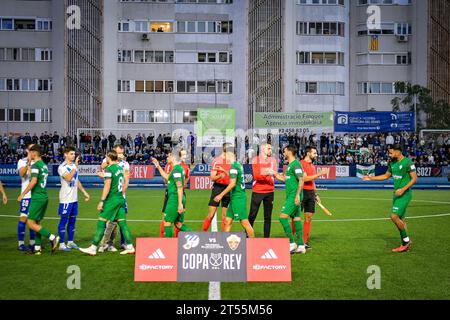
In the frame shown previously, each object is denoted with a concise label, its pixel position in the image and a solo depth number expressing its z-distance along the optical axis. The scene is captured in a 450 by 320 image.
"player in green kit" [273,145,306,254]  13.17
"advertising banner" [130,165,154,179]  38.04
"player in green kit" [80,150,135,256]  12.65
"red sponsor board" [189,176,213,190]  35.94
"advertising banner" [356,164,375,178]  38.91
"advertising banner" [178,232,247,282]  9.85
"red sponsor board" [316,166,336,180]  38.53
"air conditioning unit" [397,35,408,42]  55.69
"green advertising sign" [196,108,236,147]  41.03
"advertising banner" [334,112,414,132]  41.97
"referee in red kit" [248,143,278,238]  13.89
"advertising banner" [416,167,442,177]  39.09
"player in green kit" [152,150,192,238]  12.73
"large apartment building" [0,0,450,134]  53.53
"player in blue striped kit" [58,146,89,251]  13.52
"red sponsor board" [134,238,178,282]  9.98
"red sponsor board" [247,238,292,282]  10.02
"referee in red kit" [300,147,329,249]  14.30
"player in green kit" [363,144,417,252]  13.77
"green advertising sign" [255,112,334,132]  41.47
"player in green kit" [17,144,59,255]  12.91
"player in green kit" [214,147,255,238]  12.98
